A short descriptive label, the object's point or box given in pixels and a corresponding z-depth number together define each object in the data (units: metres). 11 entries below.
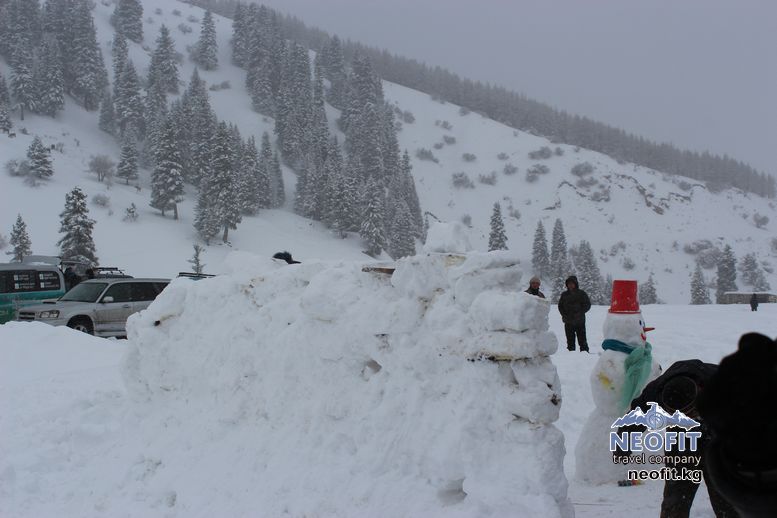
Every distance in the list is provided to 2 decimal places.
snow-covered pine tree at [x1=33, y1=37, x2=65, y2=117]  57.72
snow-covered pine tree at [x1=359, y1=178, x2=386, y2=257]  52.66
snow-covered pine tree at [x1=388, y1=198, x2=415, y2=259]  57.22
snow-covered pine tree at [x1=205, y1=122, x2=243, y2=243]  44.91
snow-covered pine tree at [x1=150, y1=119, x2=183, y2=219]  45.56
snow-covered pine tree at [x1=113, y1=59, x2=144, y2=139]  60.50
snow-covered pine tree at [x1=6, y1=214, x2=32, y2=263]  31.88
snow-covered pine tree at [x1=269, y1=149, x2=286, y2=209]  59.62
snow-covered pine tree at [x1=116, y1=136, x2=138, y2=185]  51.03
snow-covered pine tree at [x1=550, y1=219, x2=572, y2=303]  50.31
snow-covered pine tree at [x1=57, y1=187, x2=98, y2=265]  31.25
